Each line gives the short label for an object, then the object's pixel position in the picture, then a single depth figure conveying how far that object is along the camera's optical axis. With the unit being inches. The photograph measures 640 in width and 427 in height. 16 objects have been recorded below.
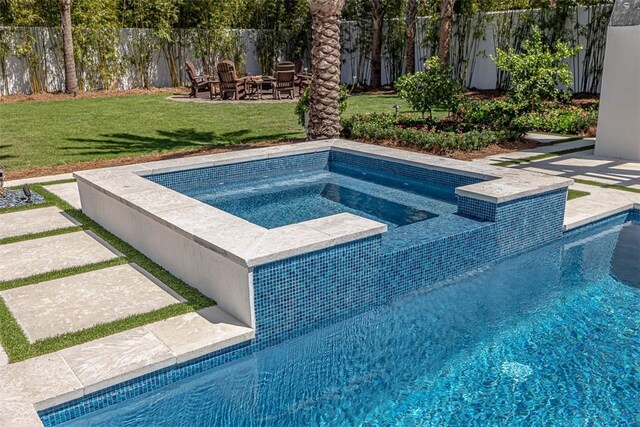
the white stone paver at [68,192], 287.3
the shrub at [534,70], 431.8
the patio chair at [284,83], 685.9
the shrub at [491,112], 452.4
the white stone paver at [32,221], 246.2
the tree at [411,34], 771.4
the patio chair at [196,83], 722.2
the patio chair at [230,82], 677.9
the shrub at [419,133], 396.8
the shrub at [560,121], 477.1
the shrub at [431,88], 443.5
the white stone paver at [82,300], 165.2
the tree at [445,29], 676.7
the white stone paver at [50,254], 205.6
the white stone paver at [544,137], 448.1
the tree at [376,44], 808.9
